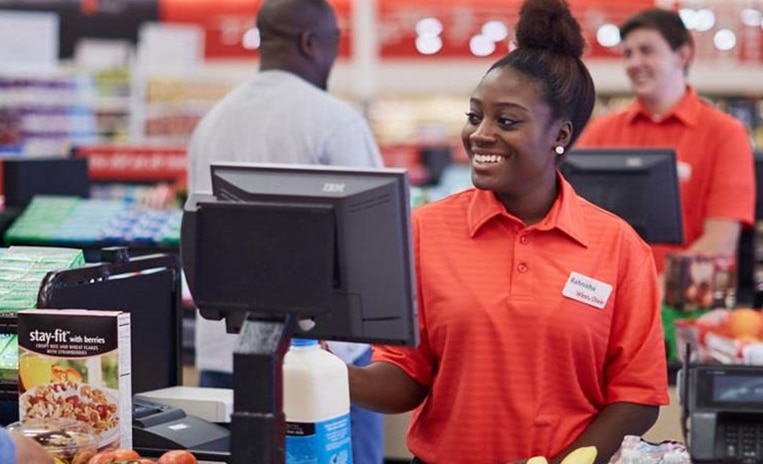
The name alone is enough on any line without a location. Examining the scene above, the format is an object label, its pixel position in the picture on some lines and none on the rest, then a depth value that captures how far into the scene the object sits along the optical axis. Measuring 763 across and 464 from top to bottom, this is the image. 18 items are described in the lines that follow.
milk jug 3.80
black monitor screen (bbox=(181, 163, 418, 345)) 3.63
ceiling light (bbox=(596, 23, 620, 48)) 23.53
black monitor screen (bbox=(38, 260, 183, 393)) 4.71
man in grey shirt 6.78
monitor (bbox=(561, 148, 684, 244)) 7.51
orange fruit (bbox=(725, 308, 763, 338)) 6.07
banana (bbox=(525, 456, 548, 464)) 3.95
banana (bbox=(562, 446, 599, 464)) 4.14
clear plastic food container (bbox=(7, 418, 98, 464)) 4.00
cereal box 4.06
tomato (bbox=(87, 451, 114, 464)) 3.84
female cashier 4.51
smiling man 8.29
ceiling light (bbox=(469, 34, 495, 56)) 24.05
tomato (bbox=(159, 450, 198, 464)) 3.86
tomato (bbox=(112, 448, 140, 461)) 3.85
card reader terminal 3.58
